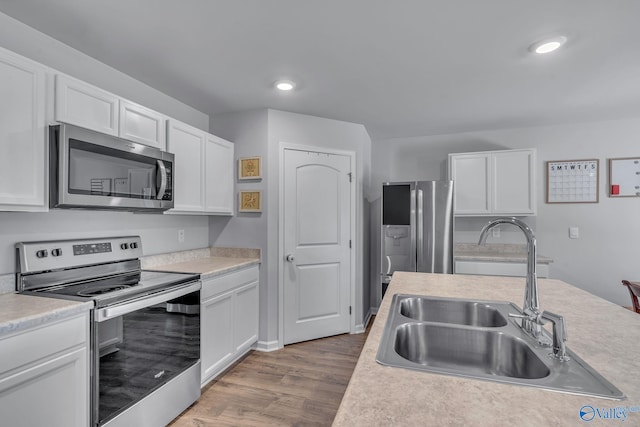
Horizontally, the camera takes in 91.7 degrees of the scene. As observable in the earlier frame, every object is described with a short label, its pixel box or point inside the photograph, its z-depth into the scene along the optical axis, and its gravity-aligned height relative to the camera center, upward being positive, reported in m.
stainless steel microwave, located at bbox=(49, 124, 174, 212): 1.59 +0.25
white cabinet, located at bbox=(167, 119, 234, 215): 2.41 +0.38
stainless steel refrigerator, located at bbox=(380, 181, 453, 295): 3.34 -0.14
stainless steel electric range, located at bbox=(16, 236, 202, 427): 1.55 -0.61
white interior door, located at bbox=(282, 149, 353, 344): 3.14 -0.32
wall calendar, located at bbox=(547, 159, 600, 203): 3.51 +0.39
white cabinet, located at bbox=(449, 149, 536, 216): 3.40 +0.37
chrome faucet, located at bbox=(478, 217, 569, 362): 0.87 -0.32
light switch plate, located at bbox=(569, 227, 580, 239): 3.55 -0.19
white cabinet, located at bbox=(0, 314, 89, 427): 1.19 -0.68
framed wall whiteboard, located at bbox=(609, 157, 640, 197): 3.38 +0.42
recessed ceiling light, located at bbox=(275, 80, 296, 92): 2.46 +1.05
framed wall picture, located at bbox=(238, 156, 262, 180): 3.05 +0.46
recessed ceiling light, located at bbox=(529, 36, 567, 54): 1.85 +1.05
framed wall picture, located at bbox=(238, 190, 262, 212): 3.05 +0.13
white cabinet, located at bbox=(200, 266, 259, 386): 2.28 -0.85
